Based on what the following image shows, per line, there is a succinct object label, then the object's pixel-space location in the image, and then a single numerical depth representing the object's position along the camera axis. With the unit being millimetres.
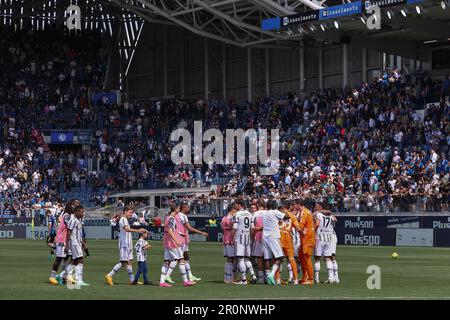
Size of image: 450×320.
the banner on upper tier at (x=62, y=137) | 77938
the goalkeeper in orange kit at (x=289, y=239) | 27094
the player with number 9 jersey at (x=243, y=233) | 27172
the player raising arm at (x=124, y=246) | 26547
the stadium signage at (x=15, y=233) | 65375
